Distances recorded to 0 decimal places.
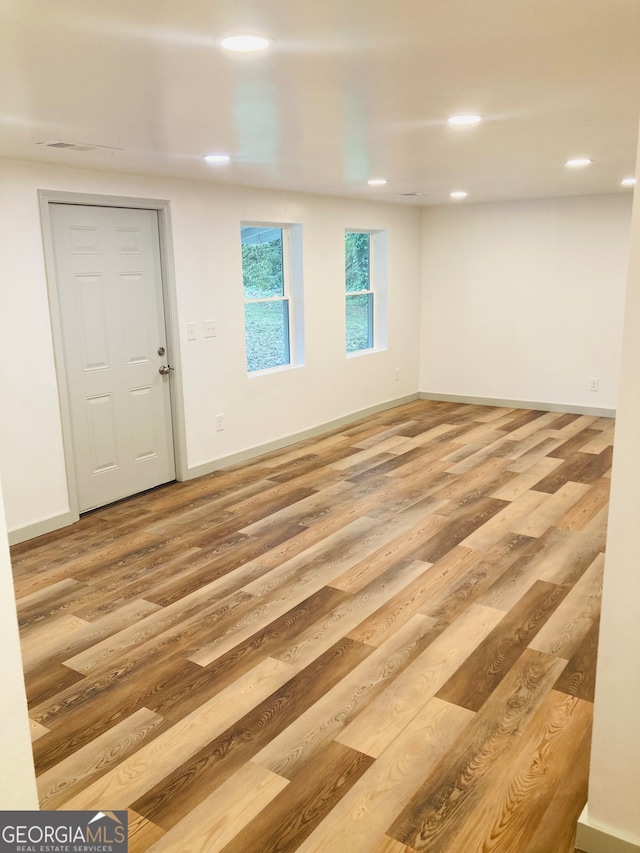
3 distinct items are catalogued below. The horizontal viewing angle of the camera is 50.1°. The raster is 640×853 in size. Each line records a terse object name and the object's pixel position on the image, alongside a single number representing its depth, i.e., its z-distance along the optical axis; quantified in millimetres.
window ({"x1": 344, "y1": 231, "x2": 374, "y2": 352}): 7316
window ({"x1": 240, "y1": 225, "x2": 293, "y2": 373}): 5980
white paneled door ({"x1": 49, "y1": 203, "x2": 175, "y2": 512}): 4488
